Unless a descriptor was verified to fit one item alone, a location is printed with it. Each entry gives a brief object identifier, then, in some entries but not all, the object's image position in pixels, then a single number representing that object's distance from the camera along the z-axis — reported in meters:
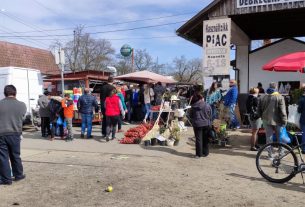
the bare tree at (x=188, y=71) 73.63
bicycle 7.00
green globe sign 32.94
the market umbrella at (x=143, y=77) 17.42
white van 15.34
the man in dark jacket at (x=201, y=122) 9.33
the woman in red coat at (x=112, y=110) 11.84
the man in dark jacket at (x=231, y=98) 13.38
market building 13.52
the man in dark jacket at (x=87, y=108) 12.51
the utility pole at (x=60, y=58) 14.28
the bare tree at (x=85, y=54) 49.88
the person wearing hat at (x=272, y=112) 9.08
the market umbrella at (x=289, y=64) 10.05
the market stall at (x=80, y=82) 17.84
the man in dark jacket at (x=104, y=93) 12.41
